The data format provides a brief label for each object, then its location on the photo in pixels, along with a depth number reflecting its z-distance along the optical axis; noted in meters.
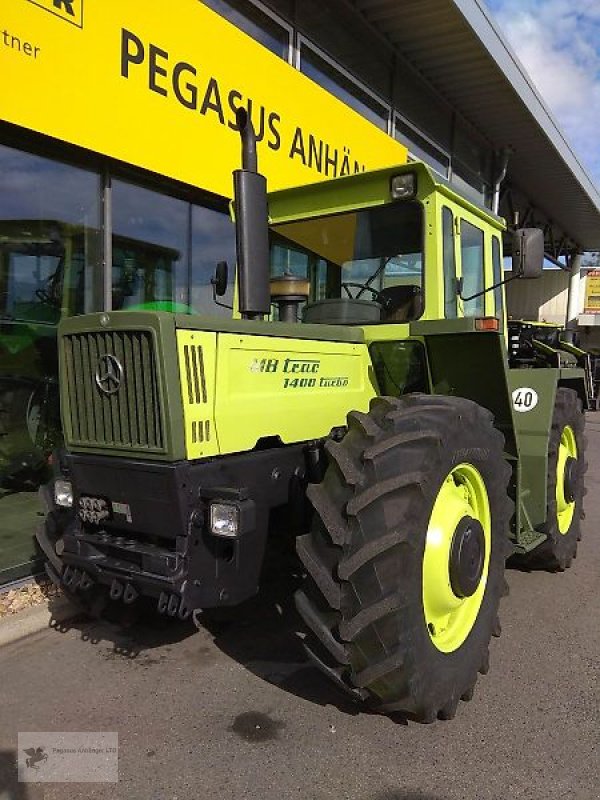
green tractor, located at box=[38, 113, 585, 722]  2.51
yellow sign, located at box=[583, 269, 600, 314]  24.00
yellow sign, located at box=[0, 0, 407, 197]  3.95
